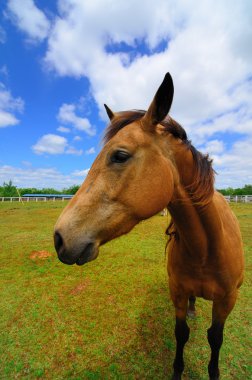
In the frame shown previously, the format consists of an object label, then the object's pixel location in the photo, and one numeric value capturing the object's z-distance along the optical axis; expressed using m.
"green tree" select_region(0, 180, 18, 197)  59.22
